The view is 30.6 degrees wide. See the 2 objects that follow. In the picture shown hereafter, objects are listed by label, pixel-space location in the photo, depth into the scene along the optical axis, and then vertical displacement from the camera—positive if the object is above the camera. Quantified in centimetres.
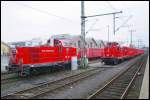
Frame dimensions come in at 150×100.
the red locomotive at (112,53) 3566 -67
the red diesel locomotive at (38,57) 1916 -72
